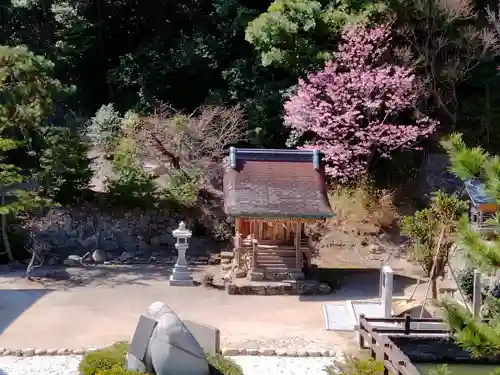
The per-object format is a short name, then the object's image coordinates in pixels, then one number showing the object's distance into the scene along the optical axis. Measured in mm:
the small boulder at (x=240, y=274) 16984
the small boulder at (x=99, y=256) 18781
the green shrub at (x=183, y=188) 20438
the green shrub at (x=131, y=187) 20281
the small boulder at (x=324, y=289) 16417
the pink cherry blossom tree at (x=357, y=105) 20547
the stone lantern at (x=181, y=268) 16922
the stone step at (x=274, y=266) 16781
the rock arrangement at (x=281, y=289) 16312
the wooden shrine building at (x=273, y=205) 16281
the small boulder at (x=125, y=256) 19000
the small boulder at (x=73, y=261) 18484
